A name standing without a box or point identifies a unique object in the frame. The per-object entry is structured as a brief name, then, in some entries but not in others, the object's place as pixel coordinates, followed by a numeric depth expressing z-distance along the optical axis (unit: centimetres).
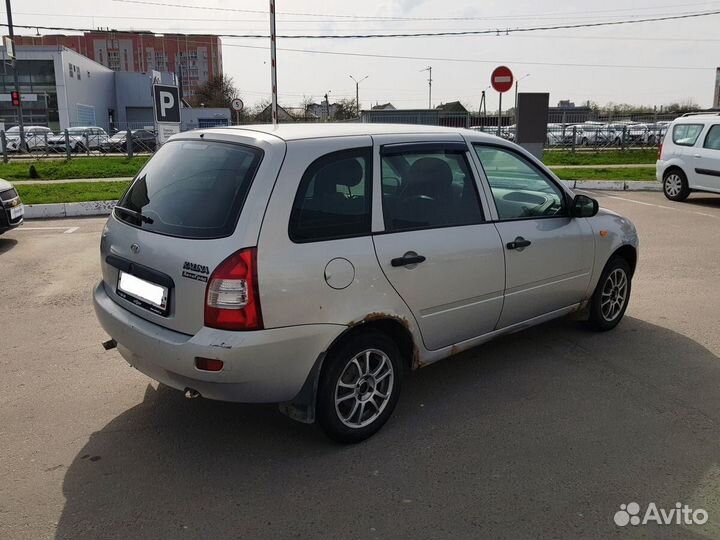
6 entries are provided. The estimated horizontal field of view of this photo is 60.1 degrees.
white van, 1252
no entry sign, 1534
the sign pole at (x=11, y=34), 2627
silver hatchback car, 300
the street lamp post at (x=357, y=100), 5647
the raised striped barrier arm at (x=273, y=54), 1911
